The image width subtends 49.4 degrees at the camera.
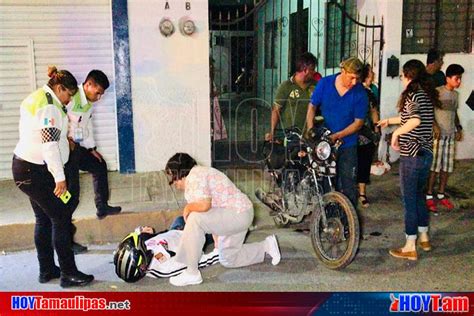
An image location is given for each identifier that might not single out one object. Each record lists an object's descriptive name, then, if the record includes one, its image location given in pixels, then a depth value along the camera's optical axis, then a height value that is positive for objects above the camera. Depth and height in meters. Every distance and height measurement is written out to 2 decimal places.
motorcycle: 4.39 -1.10
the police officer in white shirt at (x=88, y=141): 4.64 -0.62
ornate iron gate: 7.39 +0.36
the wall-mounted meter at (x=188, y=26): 6.76 +0.63
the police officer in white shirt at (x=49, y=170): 3.87 -0.71
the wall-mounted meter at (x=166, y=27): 6.69 +0.61
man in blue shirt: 4.86 -0.39
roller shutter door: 6.61 +0.39
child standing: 5.76 -0.76
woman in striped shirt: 4.38 -0.60
